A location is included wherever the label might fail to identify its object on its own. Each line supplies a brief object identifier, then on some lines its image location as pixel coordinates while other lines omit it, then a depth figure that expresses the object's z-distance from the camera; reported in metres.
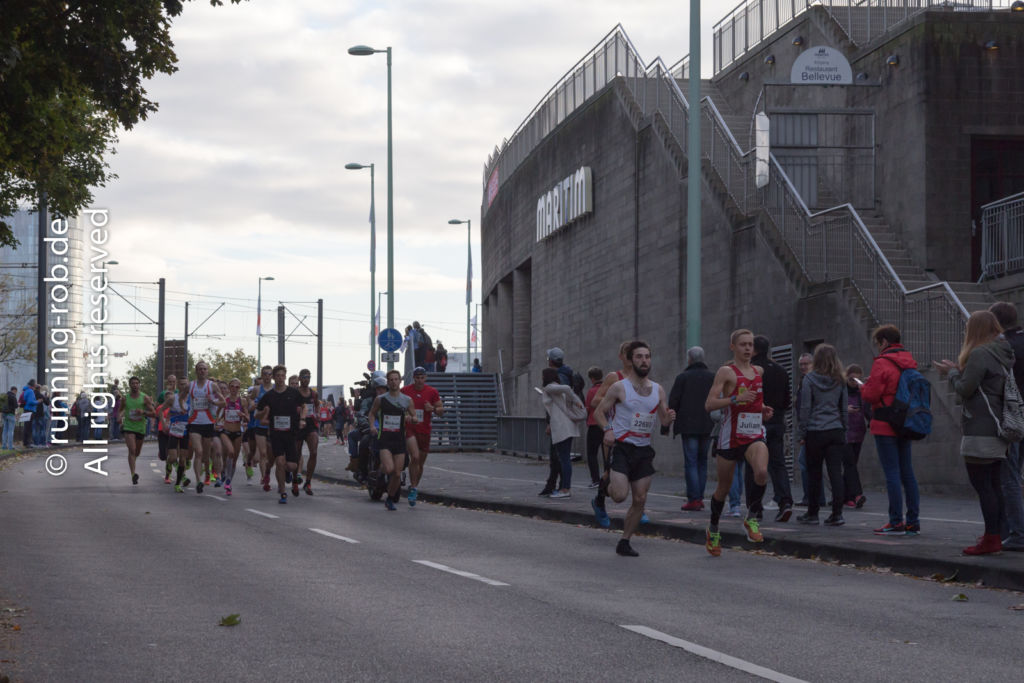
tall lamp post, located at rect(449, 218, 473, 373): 71.98
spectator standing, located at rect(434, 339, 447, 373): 46.88
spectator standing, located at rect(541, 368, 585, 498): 19.02
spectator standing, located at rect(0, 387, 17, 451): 38.52
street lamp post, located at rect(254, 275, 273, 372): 97.82
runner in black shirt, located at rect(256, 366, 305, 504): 21.28
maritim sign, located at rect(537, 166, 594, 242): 33.03
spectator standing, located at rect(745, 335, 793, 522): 14.83
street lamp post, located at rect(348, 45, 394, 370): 38.56
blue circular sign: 35.69
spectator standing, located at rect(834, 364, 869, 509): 16.73
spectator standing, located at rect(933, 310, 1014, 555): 11.46
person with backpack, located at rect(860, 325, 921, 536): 13.38
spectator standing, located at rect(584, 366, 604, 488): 19.14
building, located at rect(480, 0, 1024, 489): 21.44
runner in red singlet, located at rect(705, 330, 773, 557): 12.60
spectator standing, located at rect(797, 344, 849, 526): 14.88
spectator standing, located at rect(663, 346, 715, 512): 16.77
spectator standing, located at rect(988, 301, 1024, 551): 11.73
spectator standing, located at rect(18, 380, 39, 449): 40.16
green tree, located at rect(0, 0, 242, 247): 13.95
